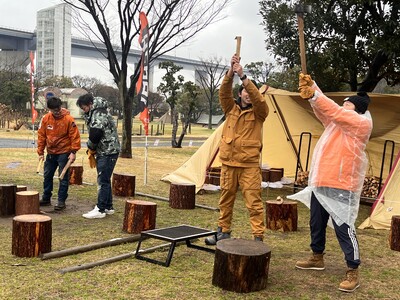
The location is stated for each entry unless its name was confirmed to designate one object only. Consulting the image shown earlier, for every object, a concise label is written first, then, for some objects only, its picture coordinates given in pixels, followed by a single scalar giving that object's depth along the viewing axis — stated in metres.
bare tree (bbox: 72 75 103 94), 56.34
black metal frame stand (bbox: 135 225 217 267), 4.04
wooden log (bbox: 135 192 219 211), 7.01
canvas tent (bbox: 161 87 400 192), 7.79
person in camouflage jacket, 5.61
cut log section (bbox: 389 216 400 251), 5.18
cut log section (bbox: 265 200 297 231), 5.83
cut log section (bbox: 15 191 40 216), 5.52
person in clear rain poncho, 3.64
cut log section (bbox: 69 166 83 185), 8.57
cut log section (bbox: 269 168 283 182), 9.70
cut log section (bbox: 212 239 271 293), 3.48
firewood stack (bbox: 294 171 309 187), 9.46
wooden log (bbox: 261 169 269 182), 9.62
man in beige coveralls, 4.40
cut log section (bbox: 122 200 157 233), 5.18
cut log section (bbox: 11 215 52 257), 4.09
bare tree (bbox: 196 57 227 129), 39.06
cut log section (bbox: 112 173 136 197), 7.73
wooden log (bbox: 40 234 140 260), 4.12
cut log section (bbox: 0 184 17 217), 5.76
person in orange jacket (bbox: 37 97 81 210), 6.14
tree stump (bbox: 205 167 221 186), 8.95
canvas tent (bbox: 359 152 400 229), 6.17
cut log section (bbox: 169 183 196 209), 6.91
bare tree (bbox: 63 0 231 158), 13.89
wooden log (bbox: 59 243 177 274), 3.77
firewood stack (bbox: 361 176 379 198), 8.73
